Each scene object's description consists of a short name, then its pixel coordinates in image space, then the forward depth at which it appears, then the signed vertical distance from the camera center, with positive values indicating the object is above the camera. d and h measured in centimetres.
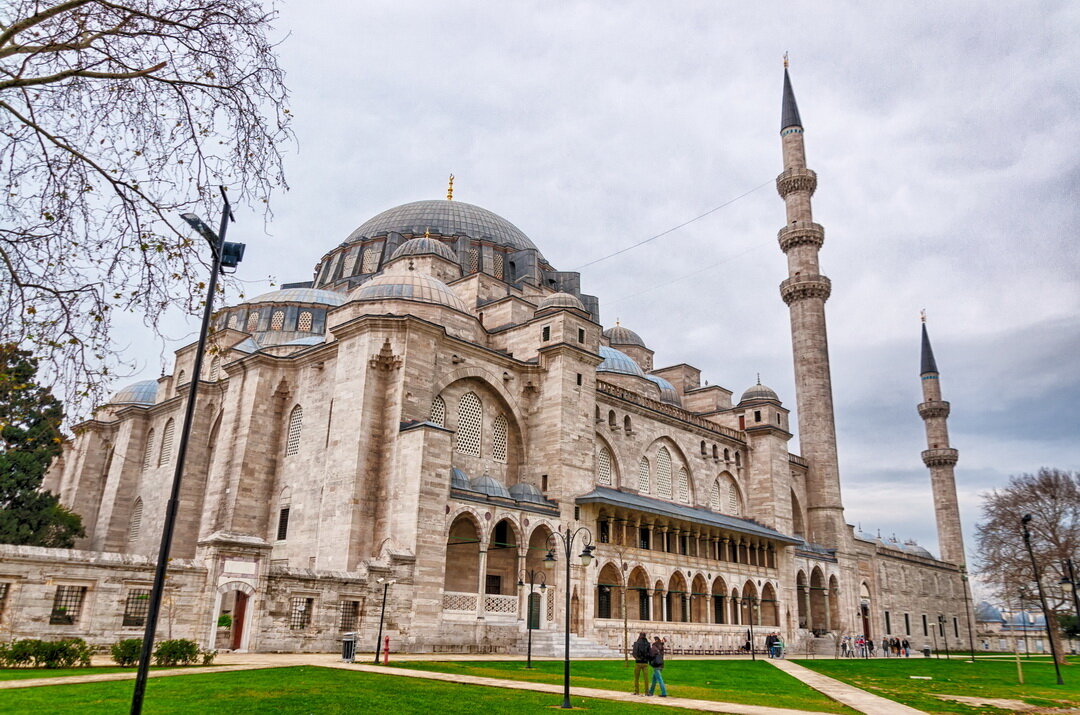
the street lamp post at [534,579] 2588 +74
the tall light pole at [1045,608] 2159 +32
